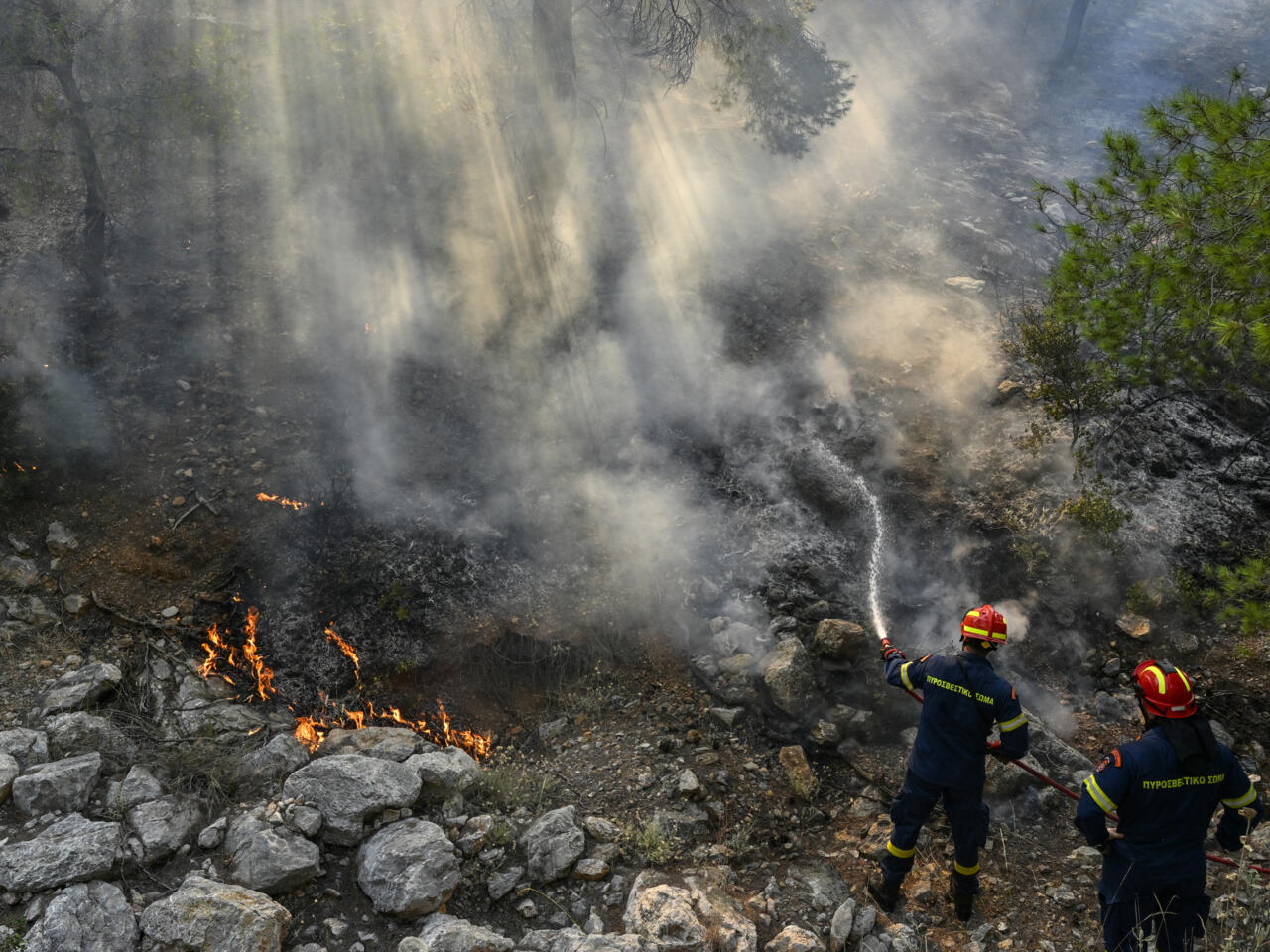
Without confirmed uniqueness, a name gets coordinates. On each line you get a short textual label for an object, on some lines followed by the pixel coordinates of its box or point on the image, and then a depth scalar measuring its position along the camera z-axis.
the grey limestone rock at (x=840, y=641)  5.64
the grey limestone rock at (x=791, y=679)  5.40
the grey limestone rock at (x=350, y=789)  3.98
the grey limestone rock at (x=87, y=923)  3.20
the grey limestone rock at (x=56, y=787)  3.77
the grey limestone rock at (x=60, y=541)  5.82
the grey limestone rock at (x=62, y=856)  3.37
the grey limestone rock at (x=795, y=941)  3.62
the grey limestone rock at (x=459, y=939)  3.44
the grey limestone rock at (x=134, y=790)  3.88
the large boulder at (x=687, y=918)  3.59
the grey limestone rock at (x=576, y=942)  3.44
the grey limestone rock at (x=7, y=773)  3.82
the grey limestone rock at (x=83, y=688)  4.63
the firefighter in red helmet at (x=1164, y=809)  3.32
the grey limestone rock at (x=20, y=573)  5.50
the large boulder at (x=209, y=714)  4.80
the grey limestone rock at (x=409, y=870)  3.67
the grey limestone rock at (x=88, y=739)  4.20
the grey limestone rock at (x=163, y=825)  3.71
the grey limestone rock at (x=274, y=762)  4.28
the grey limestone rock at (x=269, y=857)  3.66
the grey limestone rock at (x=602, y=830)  4.27
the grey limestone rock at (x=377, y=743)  4.64
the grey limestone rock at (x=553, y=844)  4.00
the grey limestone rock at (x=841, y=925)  3.78
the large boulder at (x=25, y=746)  4.07
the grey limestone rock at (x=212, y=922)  3.28
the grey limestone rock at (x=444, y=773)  4.34
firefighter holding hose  3.87
